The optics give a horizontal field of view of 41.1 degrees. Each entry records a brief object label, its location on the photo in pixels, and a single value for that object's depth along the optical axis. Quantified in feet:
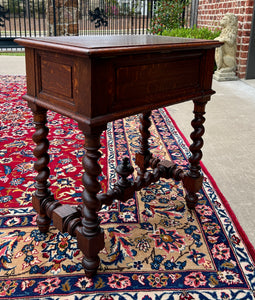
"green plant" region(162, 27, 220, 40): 20.71
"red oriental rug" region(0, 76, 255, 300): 4.49
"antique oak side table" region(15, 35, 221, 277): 3.84
